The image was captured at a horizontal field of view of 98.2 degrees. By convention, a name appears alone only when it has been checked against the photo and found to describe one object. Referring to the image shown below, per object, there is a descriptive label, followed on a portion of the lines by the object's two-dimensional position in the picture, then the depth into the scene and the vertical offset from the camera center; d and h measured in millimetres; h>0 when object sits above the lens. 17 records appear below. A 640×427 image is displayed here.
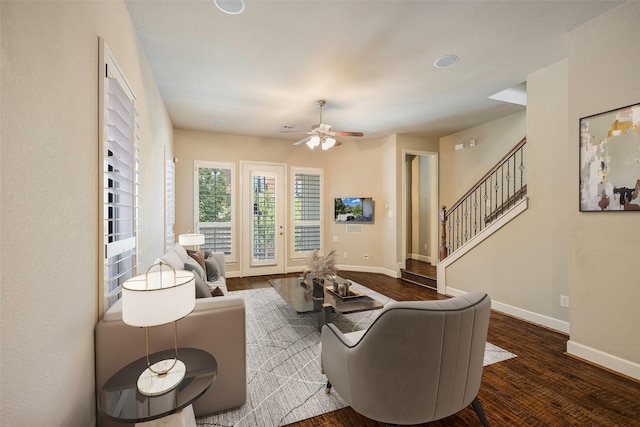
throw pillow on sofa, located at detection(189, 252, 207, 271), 3795 -596
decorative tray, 3141 -940
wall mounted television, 6266 +96
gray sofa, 1597 -794
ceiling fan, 3986 +1151
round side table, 1197 -849
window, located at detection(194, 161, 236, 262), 5594 +213
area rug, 1872 -1351
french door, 5879 -81
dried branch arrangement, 3350 -626
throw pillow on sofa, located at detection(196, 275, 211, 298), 2230 -618
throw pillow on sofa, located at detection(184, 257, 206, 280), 3094 -588
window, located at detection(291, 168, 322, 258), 6302 +97
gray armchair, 1371 -776
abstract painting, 2248 +453
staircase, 3973 +12
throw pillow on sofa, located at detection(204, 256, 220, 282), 3951 -801
